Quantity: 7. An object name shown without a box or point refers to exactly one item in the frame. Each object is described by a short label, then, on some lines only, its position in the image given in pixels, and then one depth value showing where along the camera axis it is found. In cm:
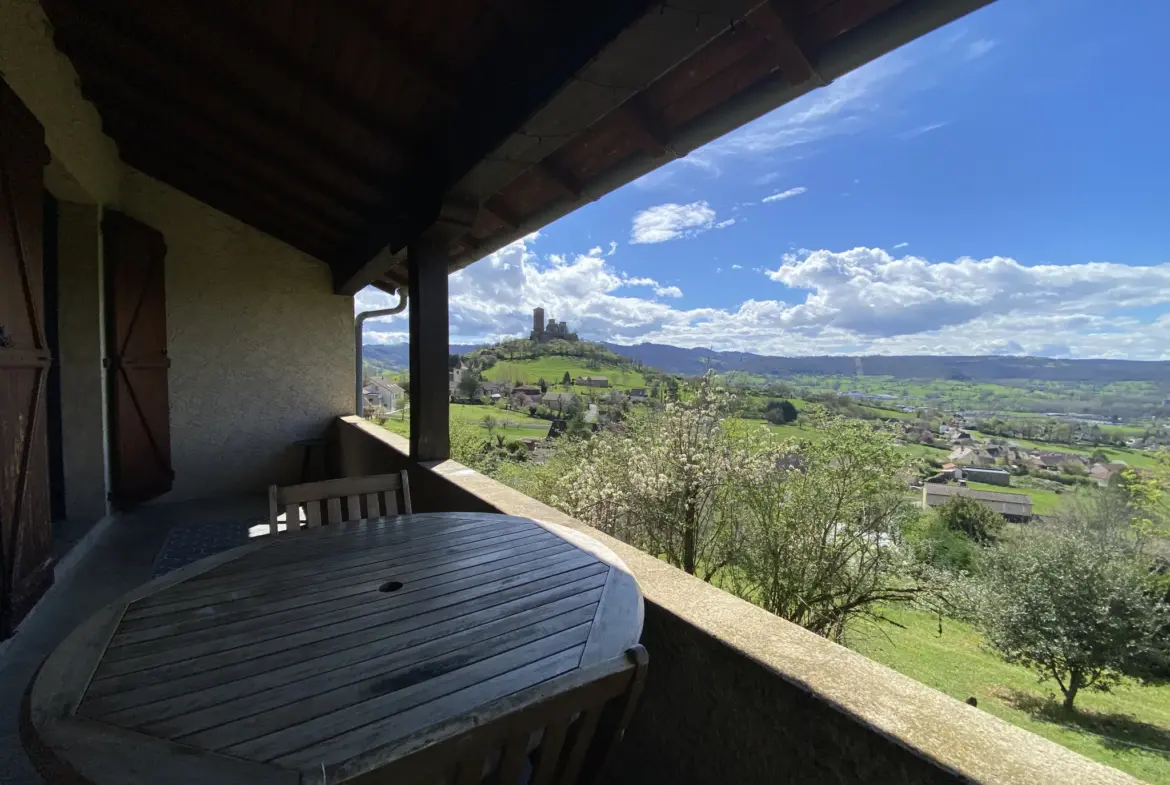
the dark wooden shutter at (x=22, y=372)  212
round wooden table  66
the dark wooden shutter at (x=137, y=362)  390
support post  297
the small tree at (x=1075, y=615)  943
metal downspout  550
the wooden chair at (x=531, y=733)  56
